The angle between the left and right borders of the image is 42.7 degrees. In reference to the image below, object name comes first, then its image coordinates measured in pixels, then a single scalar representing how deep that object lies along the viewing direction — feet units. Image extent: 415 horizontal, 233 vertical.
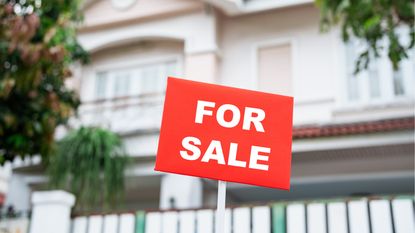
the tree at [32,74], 20.76
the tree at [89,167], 24.93
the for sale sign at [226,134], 10.77
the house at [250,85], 25.86
